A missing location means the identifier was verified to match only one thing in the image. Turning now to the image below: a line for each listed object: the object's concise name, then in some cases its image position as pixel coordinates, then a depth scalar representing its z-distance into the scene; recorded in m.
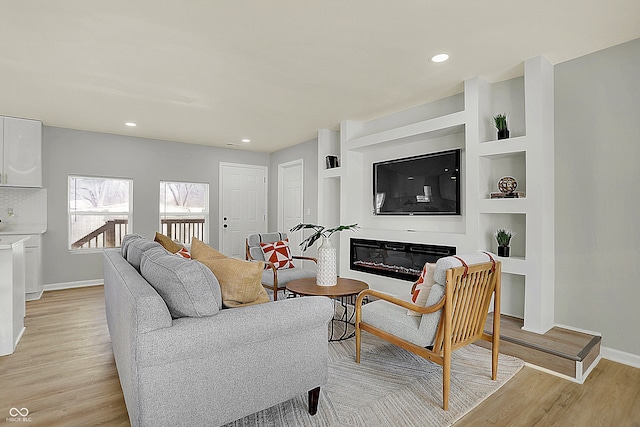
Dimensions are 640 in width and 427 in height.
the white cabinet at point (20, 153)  4.51
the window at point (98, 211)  5.36
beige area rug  1.89
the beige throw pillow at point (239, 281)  1.78
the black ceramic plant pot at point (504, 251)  3.17
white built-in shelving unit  2.89
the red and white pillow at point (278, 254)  4.26
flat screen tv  3.80
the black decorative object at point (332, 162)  5.21
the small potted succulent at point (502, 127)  3.19
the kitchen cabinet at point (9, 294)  2.64
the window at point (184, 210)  6.10
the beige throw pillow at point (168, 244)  3.05
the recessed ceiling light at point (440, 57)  2.87
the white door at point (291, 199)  6.34
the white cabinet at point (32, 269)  4.46
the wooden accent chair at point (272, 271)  3.70
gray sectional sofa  1.41
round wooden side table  2.85
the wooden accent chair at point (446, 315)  1.97
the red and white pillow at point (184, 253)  2.80
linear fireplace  3.89
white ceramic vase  3.08
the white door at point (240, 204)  6.63
